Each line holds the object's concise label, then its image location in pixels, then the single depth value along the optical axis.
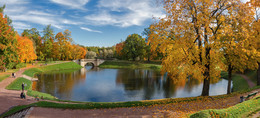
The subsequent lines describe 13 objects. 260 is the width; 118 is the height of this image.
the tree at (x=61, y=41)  69.19
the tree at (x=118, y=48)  90.53
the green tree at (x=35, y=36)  70.84
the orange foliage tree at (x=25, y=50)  44.84
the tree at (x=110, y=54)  102.42
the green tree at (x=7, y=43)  34.12
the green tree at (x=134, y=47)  71.62
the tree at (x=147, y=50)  70.48
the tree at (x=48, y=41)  67.92
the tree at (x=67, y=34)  70.44
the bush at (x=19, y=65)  43.88
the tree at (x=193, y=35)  13.34
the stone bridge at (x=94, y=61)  75.12
